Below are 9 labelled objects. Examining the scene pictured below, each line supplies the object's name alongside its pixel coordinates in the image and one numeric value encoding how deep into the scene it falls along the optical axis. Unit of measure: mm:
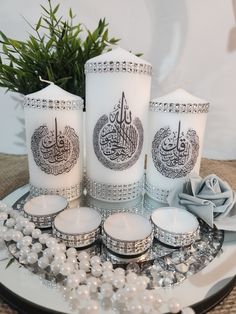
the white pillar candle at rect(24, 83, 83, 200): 395
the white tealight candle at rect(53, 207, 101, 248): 312
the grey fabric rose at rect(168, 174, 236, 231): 365
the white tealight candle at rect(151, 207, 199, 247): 323
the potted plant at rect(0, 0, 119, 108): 529
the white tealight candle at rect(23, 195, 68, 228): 353
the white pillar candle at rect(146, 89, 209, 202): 401
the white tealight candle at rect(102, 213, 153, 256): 301
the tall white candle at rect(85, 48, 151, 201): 373
